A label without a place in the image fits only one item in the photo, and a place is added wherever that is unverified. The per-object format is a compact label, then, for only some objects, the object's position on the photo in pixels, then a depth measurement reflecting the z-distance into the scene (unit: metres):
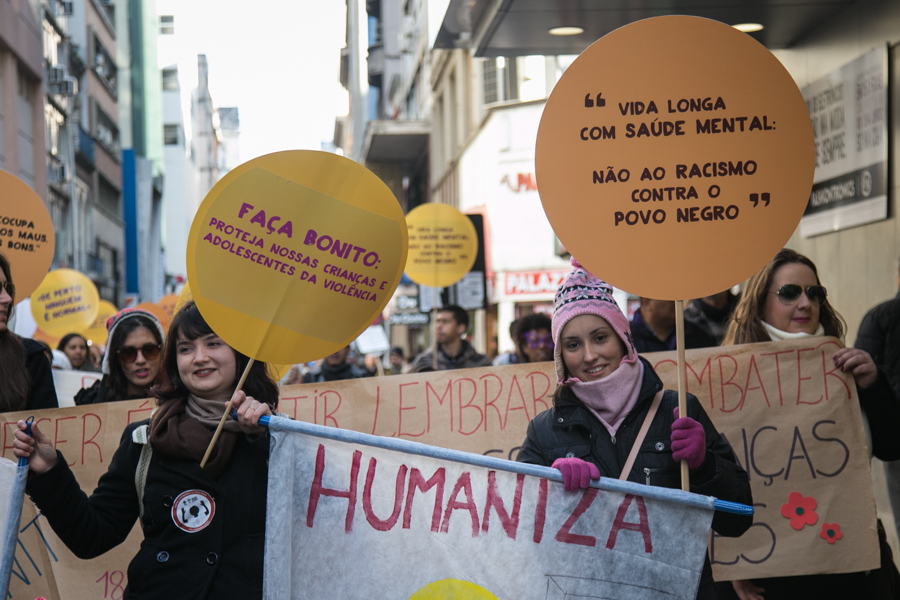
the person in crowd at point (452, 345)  8.17
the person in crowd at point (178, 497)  2.75
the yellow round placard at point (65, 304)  9.75
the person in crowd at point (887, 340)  4.91
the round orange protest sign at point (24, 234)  4.98
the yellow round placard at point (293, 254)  2.94
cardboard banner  3.92
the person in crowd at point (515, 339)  7.29
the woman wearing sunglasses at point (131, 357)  4.78
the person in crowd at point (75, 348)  9.07
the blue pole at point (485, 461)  2.58
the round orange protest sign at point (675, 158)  2.82
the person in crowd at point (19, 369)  4.01
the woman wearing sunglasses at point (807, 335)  3.71
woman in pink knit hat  2.81
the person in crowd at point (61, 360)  8.38
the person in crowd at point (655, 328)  5.20
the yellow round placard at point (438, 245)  8.95
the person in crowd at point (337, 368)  9.09
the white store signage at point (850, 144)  6.63
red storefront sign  20.97
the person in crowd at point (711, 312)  5.85
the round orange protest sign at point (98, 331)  11.57
